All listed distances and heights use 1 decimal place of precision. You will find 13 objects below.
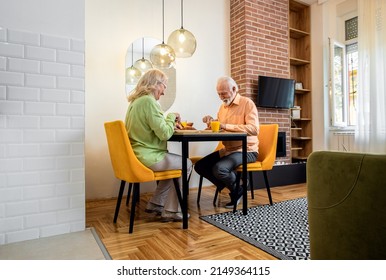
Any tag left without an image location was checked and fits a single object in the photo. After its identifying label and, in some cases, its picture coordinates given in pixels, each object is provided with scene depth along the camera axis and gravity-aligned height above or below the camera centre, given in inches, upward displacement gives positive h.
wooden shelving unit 178.9 +50.9
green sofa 30.7 -7.8
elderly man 90.6 +0.4
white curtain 138.5 +35.7
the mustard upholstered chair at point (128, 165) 68.7 -5.4
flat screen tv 148.8 +30.1
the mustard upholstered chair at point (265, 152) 93.7 -3.1
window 167.5 +41.8
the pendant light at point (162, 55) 112.7 +38.8
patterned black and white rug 58.9 -23.3
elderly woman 72.4 +4.1
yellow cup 81.7 +5.7
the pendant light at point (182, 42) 115.4 +45.2
